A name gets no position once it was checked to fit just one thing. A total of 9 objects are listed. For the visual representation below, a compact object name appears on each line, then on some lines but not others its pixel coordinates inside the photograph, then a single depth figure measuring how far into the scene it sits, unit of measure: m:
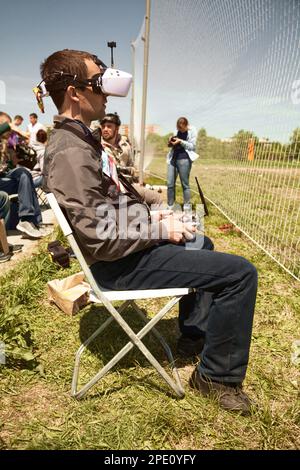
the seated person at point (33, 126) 10.14
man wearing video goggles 1.71
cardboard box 3.10
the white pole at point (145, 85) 8.30
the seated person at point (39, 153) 6.85
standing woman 7.27
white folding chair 1.72
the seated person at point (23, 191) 5.37
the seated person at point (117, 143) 5.78
